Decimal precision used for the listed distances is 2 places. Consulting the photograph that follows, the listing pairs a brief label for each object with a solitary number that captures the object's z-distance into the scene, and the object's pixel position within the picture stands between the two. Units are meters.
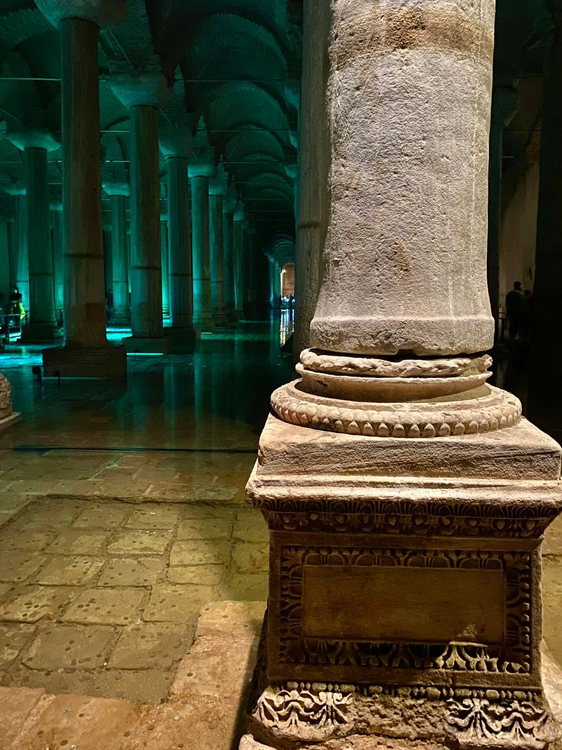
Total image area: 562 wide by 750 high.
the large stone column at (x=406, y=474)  1.68
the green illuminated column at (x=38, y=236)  14.02
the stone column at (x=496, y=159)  12.61
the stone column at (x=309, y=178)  4.40
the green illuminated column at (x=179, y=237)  15.03
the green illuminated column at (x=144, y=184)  11.82
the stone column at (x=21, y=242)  20.59
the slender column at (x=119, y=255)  23.11
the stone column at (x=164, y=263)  27.39
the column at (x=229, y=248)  25.03
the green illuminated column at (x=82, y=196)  9.07
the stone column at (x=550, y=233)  9.65
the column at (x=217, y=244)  21.92
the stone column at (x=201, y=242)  18.62
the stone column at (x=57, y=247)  23.84
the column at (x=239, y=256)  28.80
